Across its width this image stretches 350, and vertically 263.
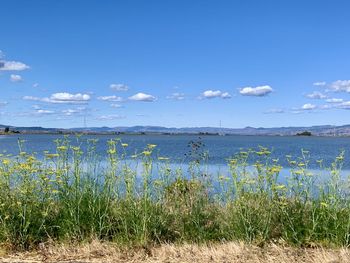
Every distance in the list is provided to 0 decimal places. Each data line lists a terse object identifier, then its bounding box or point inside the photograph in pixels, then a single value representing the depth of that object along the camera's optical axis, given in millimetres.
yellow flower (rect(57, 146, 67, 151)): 7646
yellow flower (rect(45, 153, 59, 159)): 7757
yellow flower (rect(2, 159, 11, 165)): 7693
